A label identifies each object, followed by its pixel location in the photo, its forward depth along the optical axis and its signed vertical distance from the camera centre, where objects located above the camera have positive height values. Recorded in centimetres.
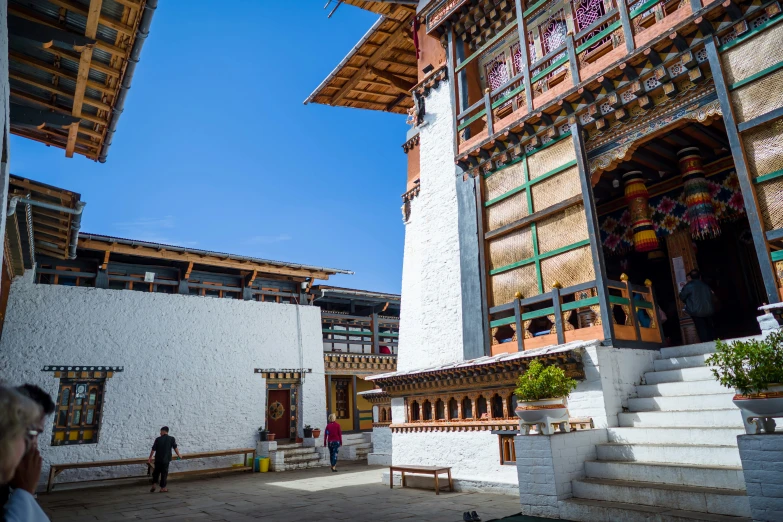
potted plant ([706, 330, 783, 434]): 361 +8
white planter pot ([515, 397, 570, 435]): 541 -15
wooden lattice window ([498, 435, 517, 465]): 705 -67
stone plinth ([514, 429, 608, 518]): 517 -70
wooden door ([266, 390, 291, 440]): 1580 -15
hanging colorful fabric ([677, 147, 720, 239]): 813 +309
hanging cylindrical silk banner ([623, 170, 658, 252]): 868 +309
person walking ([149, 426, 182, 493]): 1041 -86
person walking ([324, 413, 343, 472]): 1298 -79
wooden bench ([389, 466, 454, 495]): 740 -98
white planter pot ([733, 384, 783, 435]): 358 -11
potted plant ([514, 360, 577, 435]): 543 +0
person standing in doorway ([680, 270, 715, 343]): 759 +135
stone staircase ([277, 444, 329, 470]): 1398 -135
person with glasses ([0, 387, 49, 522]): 153 -10
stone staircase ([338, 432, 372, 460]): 1598 -126
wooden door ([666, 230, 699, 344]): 873 +223
